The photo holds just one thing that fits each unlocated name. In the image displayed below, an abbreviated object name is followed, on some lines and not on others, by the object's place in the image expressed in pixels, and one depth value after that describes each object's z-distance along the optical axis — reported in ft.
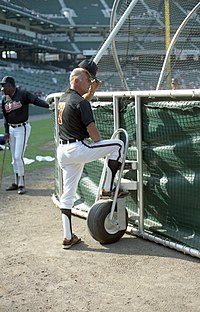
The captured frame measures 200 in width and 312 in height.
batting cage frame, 13.32
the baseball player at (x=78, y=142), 13.92
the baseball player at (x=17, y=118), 23.04
